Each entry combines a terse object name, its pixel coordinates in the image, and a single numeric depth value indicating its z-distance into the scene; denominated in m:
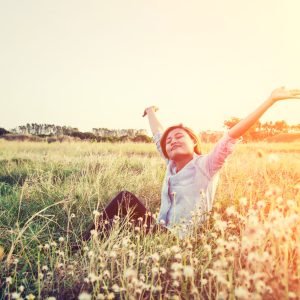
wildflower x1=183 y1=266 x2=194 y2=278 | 1.61
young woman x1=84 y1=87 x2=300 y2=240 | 3.98
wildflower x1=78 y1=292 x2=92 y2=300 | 1.52
